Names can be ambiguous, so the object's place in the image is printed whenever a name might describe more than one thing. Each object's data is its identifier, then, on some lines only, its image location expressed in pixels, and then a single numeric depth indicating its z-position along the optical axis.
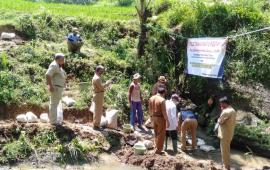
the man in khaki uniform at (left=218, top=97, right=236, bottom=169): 6.02
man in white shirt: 6.59
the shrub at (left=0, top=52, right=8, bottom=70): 7.91
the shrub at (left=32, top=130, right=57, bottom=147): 6.30
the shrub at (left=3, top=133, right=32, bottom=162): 6.01
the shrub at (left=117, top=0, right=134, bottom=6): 17.39
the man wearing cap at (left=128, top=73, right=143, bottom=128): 7.33
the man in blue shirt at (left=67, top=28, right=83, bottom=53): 8.96
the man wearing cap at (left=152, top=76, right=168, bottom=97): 7.33
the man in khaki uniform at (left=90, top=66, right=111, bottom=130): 6.68
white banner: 7.59
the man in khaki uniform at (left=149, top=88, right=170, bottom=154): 6.30
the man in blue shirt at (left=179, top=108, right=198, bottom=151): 6.87
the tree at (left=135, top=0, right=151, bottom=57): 9.37
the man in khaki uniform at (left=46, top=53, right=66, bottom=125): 6.22
